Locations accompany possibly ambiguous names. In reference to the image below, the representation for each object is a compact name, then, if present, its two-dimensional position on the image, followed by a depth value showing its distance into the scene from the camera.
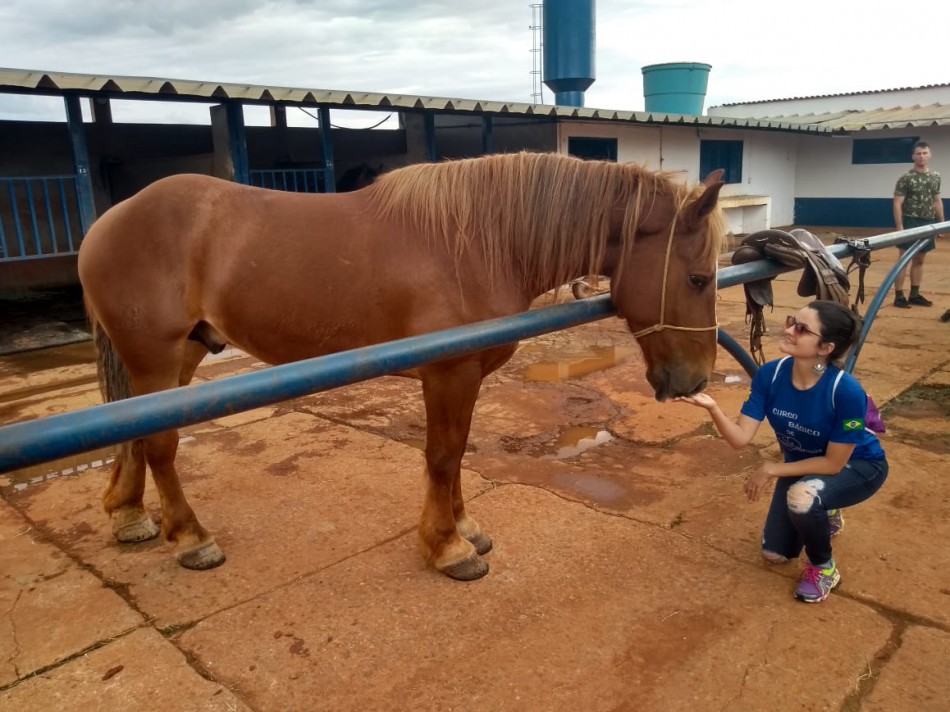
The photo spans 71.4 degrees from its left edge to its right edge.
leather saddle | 2.53
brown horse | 2.30
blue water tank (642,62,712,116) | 19.20
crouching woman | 2.25
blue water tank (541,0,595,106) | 17.91
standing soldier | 7.57
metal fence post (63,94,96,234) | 7.35
